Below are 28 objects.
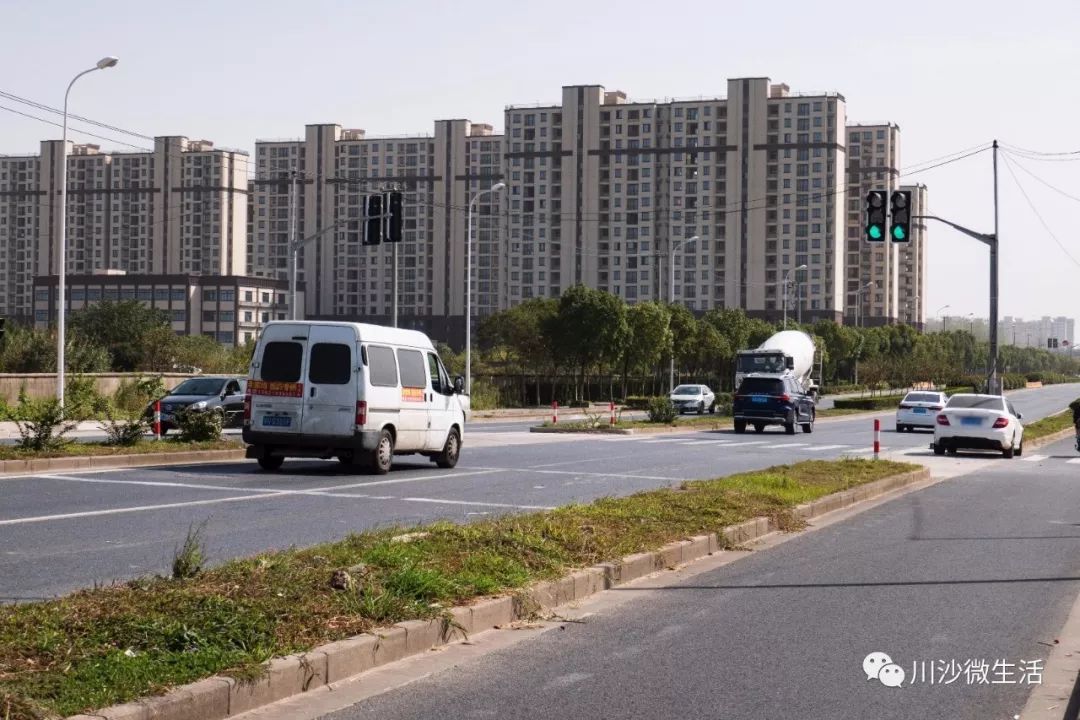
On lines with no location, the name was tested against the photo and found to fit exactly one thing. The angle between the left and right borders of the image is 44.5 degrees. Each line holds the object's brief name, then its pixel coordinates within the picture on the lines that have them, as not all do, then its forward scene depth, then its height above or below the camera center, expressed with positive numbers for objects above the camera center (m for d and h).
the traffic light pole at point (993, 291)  34.75 +2.10
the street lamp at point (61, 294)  35.53 +1.72
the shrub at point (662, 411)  44.91 -1.61
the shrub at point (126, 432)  22.27 -1.30
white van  20.11 -0.56
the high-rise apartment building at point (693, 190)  151.00 +20.50
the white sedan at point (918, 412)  47.75 -1.62
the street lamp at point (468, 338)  53.73 +0.98
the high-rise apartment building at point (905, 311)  197.12 +8.48
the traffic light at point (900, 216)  25.12 +2.92
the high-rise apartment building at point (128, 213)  170.62 +19.24
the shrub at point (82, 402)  20.19 -0.80
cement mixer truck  58.97 +0.33
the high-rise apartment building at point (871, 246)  177.12 +16.66
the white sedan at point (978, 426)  31.06 -1.38
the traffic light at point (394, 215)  29.16 +3.24
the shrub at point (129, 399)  39.81 -1.31
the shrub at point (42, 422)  20.41 -1.04
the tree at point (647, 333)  74.38 +1.74
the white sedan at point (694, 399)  65.11 -1.74
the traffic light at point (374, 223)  29.71 +3.09
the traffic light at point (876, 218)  24.67 +2.81
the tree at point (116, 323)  76.88 +2.16
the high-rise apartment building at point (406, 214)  166.62 +18.91
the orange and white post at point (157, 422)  24.45 -1.22
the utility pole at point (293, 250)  38.41 +3.25
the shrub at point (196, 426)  23.86 -1.25
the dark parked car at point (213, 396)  31.77 -0.96
